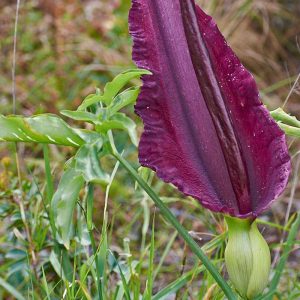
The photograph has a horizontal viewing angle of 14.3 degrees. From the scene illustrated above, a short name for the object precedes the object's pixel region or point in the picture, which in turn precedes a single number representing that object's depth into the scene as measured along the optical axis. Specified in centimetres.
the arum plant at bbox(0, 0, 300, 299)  121
